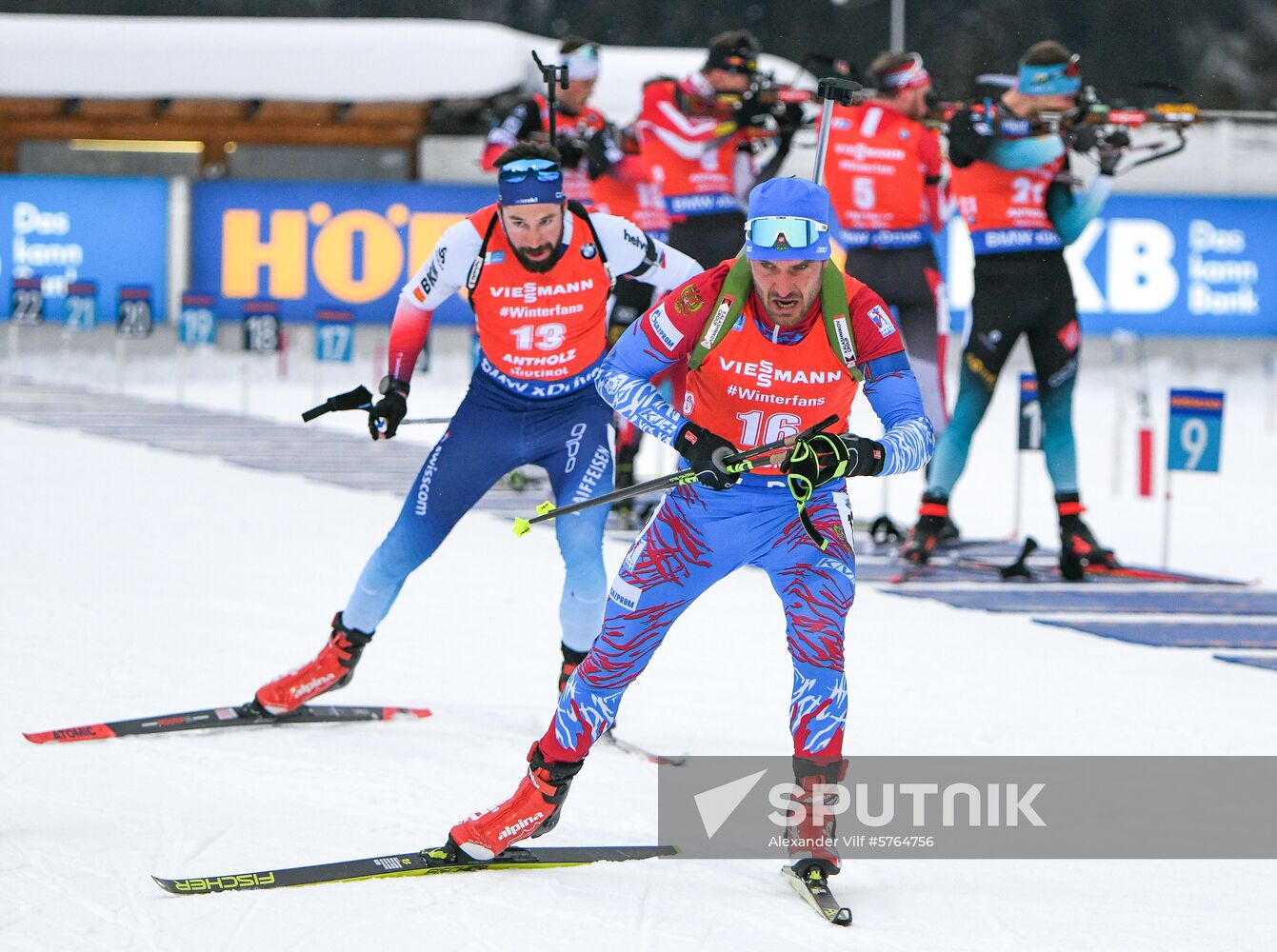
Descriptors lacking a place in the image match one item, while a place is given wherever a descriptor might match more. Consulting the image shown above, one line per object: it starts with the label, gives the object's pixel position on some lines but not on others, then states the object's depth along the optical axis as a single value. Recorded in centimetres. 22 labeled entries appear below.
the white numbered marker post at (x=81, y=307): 3506
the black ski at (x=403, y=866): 852
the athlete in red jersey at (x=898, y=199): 1947
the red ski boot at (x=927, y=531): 1859
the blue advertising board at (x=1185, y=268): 3656
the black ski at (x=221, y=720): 1126
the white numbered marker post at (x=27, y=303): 3547
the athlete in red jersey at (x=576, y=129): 1864
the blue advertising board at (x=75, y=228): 3691
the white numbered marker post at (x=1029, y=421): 1969
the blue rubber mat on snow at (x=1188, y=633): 1545
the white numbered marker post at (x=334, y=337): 3131
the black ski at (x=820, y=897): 828
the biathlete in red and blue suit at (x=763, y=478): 859
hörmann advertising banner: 3706
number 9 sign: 1867
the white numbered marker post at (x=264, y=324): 3269
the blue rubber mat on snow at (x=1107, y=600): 1709
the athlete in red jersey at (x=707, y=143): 1944
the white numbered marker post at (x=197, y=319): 3322
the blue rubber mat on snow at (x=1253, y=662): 1447
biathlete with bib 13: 1155
